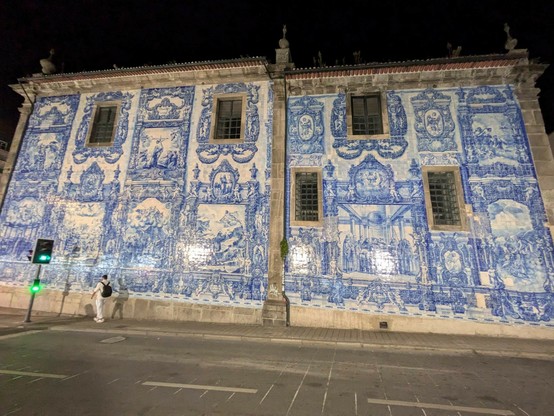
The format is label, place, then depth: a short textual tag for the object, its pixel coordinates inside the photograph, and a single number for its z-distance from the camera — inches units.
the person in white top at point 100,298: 390.0
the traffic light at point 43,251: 381.7
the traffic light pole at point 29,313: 362.6
